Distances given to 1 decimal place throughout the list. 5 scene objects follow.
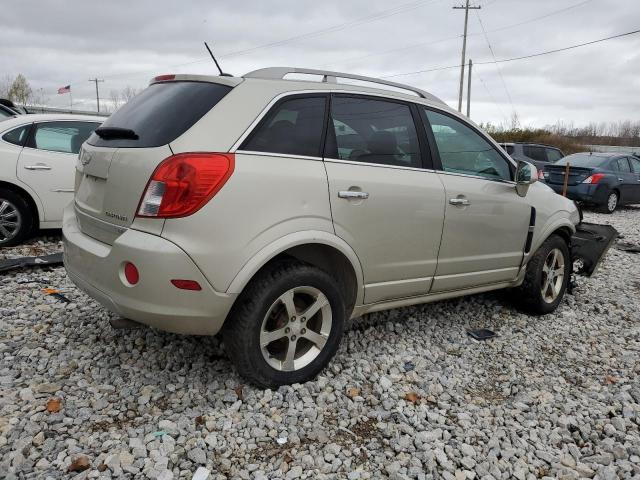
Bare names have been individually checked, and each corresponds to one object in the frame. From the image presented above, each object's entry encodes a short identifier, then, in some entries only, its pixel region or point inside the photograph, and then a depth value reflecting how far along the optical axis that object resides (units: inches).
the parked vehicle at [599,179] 513.1
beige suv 104.4
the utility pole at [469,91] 1628.9
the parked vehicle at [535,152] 632.4
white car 235.6
